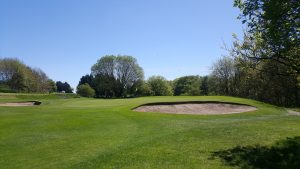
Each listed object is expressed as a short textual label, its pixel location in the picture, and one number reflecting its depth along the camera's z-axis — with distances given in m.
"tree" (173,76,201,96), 92.29
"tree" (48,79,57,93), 111.80
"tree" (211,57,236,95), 69.12
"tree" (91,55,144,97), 82.83
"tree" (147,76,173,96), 99.77
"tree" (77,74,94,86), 118.19
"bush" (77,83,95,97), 87.60
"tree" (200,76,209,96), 94.80
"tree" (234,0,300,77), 9.45
